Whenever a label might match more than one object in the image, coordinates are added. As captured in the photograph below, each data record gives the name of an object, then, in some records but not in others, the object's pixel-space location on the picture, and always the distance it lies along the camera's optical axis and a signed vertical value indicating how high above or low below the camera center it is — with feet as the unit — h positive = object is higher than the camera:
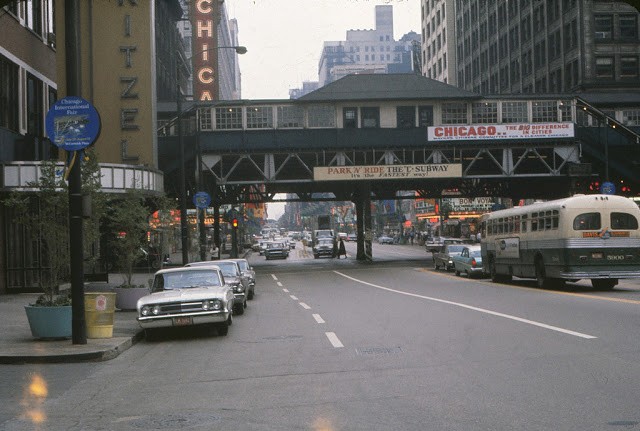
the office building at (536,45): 242.58 +58.19
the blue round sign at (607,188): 140.87 +4.29
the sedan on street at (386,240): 421.38 -10.34
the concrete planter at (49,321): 51.88 -5.73
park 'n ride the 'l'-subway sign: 172.76 +9.80
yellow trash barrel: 52.54 -5.43
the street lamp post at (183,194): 113.70 +4.33
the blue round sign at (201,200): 131.23 +3.81
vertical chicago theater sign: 290.76 +63.31
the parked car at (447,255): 147.08 -6.67
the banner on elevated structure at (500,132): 174.19 +17.59
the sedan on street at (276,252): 252.54 -8.84
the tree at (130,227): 75.41 -0.07
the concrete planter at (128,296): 76.59 -6.35
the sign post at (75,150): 48.67 +4.54
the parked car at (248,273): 89.66 -5.41
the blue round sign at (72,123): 49.42 +6.18
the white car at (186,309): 53.31 -5.37
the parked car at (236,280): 72.90 -5.06
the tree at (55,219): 54.39 +0.61
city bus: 86.53 -2.78
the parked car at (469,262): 126.41 -6.82
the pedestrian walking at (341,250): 243.40 -8.51
